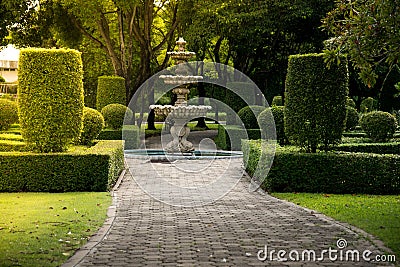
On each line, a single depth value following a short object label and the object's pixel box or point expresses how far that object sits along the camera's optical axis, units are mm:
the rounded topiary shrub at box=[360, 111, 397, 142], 20828
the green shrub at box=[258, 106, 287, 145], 20031
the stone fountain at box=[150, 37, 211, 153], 21594
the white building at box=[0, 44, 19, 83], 38228
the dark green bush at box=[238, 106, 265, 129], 26656
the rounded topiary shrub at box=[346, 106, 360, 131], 25875
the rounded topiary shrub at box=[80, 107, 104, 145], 18625
